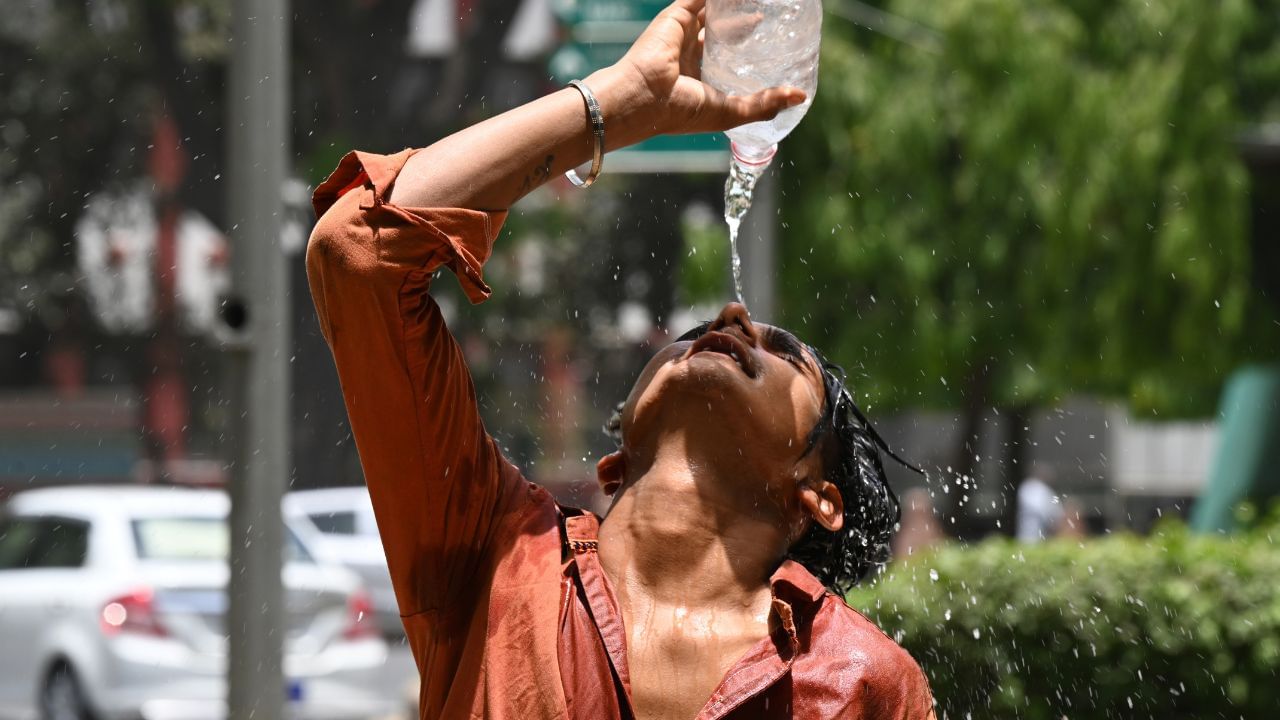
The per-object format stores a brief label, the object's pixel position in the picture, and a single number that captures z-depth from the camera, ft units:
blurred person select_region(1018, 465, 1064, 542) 100.48
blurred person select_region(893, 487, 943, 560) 74.64
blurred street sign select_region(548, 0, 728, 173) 43.47
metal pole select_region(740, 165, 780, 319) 45.52
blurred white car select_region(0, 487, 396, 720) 65.92
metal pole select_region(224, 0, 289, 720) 31.86
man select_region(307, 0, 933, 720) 14.51
